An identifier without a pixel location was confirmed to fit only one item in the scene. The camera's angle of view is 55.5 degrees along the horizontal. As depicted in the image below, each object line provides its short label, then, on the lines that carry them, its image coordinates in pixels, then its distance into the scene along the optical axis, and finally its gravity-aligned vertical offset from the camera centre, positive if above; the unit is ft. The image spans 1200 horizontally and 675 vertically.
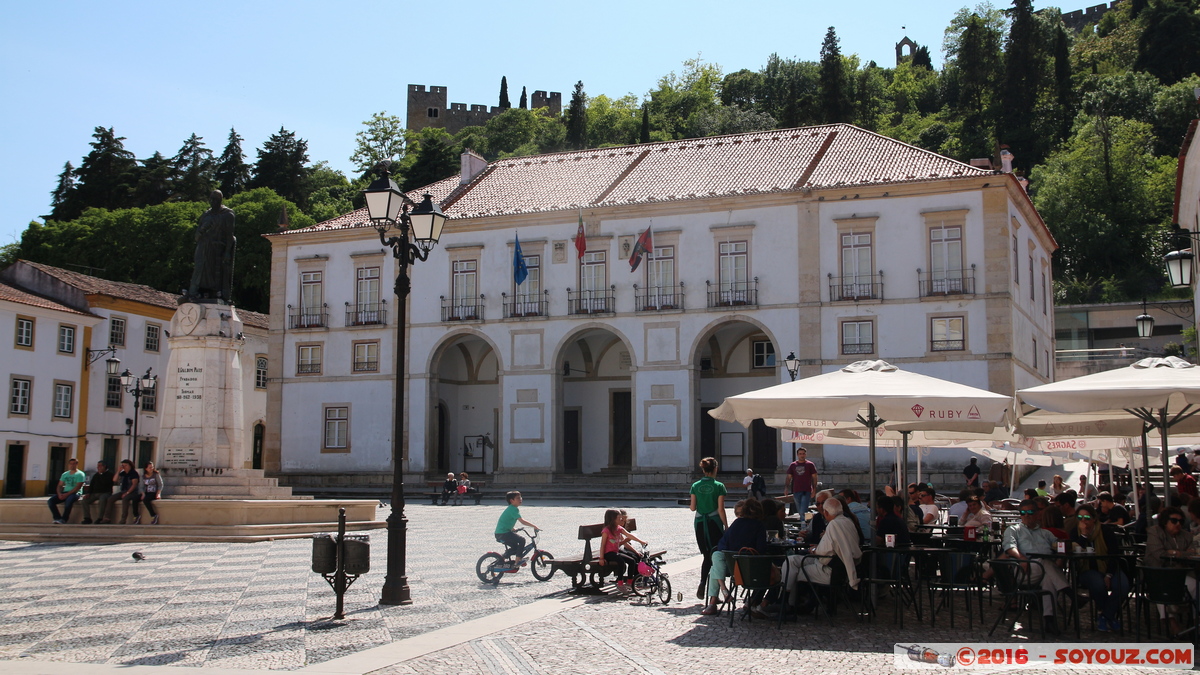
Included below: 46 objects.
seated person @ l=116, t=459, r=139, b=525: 65.10 -2.89
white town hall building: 115.34 +14.48
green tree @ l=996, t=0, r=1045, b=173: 255.70 +79.54
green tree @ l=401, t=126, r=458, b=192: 213.25 +50.77
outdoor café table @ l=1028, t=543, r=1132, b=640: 30.78 -3.45
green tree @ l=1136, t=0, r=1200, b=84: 263.08 +92.53
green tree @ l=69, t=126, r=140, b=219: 226.17 +51.50
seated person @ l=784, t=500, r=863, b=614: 33.06 -3.41
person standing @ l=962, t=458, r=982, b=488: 81.03 -2.62
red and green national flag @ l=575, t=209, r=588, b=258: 125.39 +21.36
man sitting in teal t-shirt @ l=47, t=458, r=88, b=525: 67.36 -3.30
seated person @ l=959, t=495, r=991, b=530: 43.01 -3.00
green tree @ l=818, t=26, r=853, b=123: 261.44 +78.59
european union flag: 127.34 +18.79
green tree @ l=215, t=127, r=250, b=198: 249.75 +58.71
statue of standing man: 70.13 +11.08
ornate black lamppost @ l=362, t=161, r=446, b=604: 37.17 +6.49
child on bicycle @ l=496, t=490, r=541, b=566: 46.01 -3.83
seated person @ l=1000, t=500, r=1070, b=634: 31.40 -3.18
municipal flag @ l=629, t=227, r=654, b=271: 122.72 +20.36
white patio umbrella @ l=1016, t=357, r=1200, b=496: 32.24 +1.28
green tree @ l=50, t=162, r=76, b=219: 227.81 +48.72
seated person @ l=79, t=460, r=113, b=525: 66.80 -3.30
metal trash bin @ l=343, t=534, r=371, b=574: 34.65 -3.66
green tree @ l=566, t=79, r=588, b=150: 328.29 +89.70
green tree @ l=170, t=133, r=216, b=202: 231.09 +54.86
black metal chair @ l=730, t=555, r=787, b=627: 32.55 -3.84
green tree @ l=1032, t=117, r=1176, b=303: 206.49 +41.69
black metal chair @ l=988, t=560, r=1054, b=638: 30.99 -4.04
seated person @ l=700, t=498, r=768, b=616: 34.30 -3.06
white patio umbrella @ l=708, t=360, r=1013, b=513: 34.58 +1.10
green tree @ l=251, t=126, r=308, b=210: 244.01 +57.51
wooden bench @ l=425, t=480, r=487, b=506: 110.43 -5.72
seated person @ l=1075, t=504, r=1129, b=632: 31.48 -3.93
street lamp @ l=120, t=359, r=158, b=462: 96.60 +4.47
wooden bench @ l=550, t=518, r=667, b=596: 40.50 -4.72
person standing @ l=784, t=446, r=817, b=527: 65.57 -2.57
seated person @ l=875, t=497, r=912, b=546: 36.09 -2.83
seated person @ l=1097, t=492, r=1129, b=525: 37.58 -2.44
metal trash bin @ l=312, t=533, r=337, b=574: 34.47 -3.61
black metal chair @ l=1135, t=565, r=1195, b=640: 29.22 -3.79
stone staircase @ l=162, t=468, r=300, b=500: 67.51 -2.91
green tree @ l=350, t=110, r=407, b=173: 290.76 +76.24
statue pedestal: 67.97 +1.42
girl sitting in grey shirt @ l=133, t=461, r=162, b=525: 64.95 -3.05
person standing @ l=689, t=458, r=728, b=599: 39.55 -2.57
